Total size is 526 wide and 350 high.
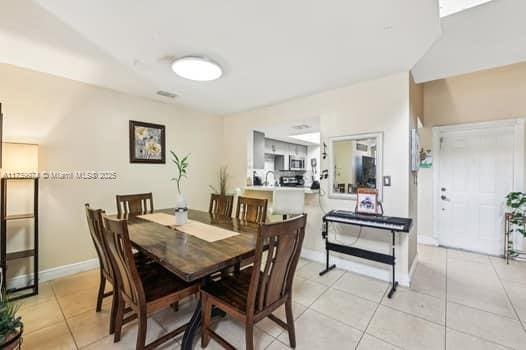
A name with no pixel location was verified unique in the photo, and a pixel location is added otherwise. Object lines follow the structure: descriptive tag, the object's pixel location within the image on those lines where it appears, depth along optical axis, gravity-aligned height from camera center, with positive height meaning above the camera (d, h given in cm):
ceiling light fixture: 220 +107
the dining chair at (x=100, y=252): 169 -64
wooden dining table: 134 -53
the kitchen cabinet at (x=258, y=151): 446 +49
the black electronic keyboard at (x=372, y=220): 234 -49
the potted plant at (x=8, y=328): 121 -85
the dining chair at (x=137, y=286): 138 -80
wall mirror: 282 +16
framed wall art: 345 +49
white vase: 229 -38
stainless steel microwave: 776 +42
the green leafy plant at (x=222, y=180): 456 -11
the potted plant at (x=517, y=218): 314 -56
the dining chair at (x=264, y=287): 136 -79
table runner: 191 -51
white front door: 348 -14
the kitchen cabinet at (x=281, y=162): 740 +43
